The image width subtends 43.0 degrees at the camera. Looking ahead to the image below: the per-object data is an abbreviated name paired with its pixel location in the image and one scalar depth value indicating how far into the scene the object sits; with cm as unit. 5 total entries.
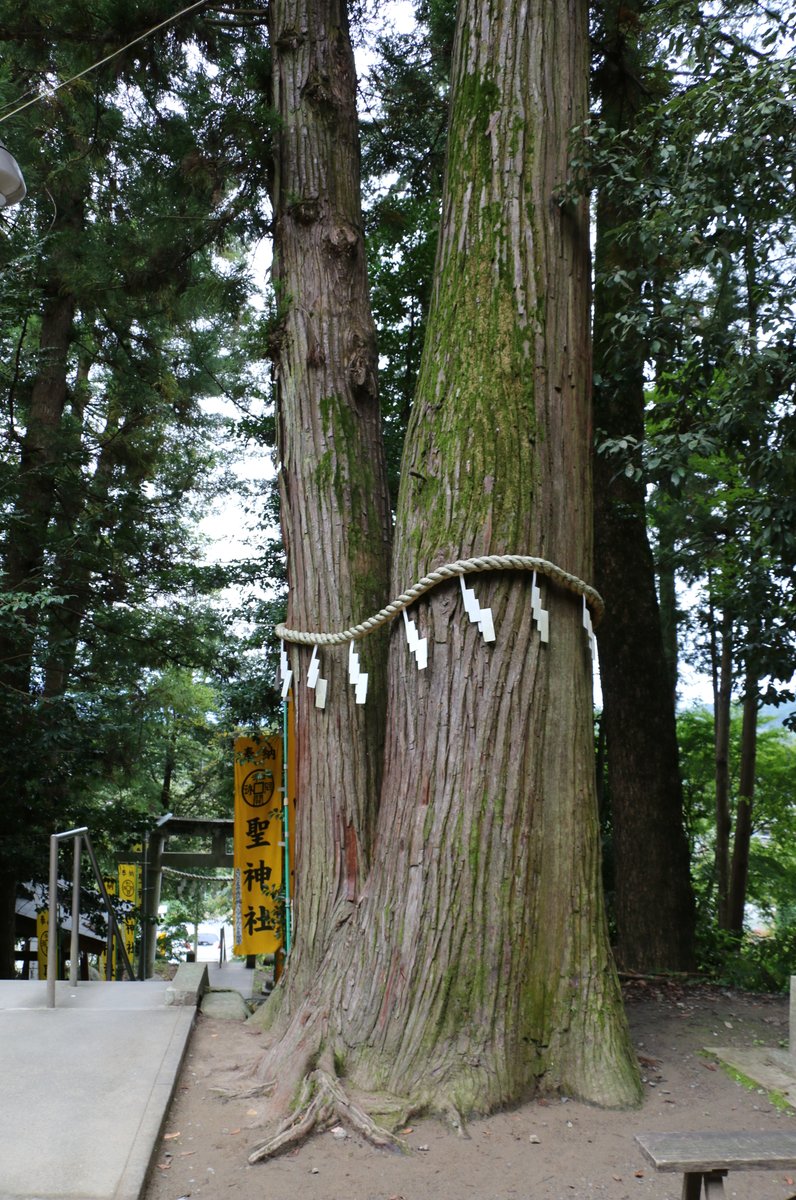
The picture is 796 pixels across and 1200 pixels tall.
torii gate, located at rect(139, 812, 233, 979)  1332
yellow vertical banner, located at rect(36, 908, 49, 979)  1229
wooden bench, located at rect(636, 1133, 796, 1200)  237
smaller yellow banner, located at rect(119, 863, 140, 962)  1460
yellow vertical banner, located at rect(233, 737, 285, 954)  701
